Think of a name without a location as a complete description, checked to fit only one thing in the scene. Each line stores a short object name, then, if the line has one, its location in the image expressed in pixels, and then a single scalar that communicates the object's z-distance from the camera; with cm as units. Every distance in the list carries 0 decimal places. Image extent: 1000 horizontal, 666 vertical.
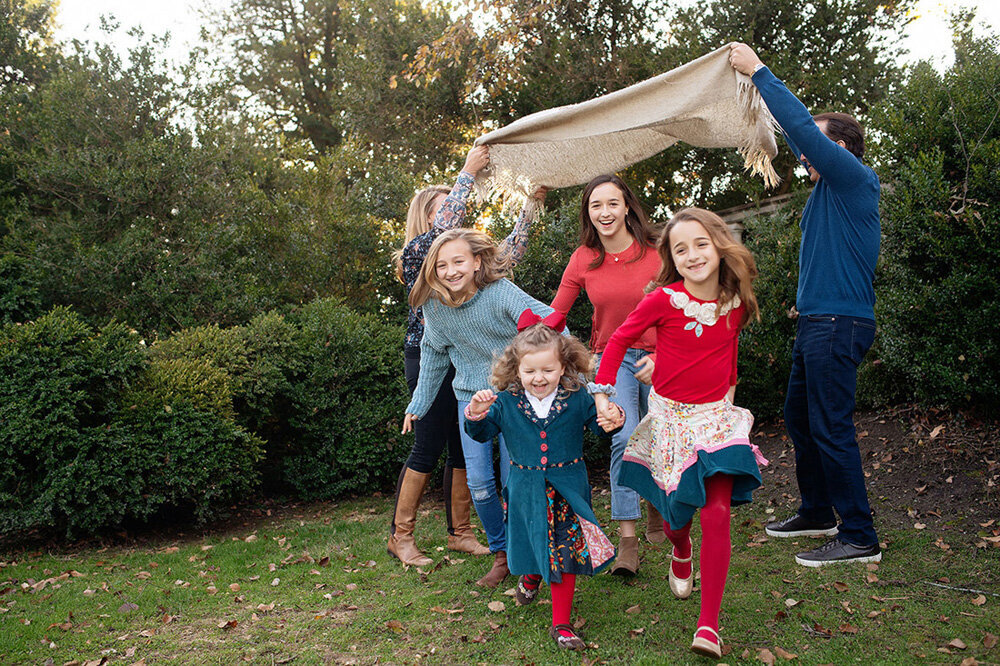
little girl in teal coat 341
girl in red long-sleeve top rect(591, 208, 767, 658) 323
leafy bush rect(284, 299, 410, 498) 655
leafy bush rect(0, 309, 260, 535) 521
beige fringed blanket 404
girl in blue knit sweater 403
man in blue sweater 383
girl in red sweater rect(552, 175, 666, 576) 414
